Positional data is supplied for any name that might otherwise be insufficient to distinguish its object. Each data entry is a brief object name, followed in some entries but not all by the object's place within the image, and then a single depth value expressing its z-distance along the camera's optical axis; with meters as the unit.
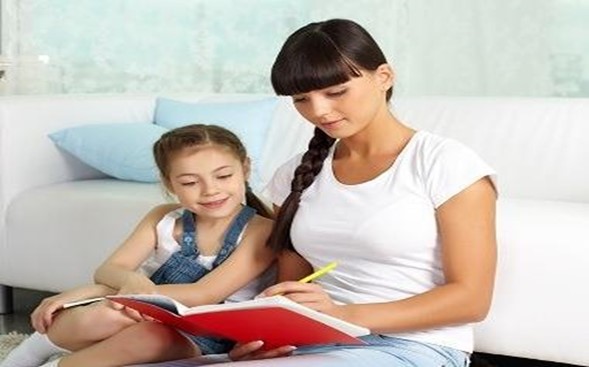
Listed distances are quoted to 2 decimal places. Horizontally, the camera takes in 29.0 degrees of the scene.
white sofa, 2.06
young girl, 1.77
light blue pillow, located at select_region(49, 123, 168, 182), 3.09
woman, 1.60
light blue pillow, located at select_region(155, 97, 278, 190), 3.13
